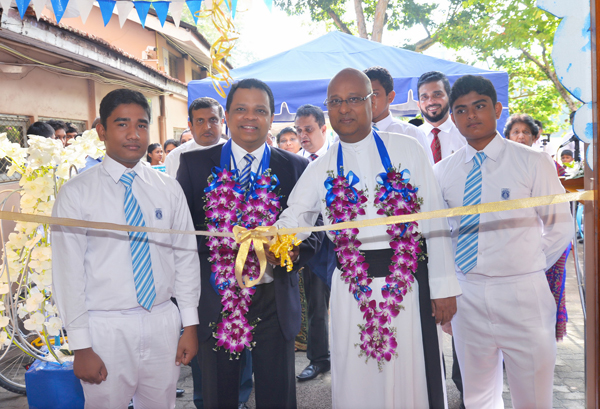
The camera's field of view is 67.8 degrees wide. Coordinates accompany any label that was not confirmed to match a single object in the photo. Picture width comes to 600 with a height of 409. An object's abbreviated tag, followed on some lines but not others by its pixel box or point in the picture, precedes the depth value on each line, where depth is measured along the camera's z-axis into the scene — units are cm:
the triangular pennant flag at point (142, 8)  344
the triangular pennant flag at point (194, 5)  323
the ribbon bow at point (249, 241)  208
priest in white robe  228
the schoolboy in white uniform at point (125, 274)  208
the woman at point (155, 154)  822
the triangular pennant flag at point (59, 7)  306
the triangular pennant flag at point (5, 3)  272
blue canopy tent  600
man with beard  402
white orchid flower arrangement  302
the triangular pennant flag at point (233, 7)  304
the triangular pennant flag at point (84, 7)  319
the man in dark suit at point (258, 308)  237
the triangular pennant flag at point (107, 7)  340
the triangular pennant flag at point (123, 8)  345
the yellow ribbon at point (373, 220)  190
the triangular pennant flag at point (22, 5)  285
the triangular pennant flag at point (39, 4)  290
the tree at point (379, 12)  673
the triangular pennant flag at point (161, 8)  338
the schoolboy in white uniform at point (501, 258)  240
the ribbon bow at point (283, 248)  210
